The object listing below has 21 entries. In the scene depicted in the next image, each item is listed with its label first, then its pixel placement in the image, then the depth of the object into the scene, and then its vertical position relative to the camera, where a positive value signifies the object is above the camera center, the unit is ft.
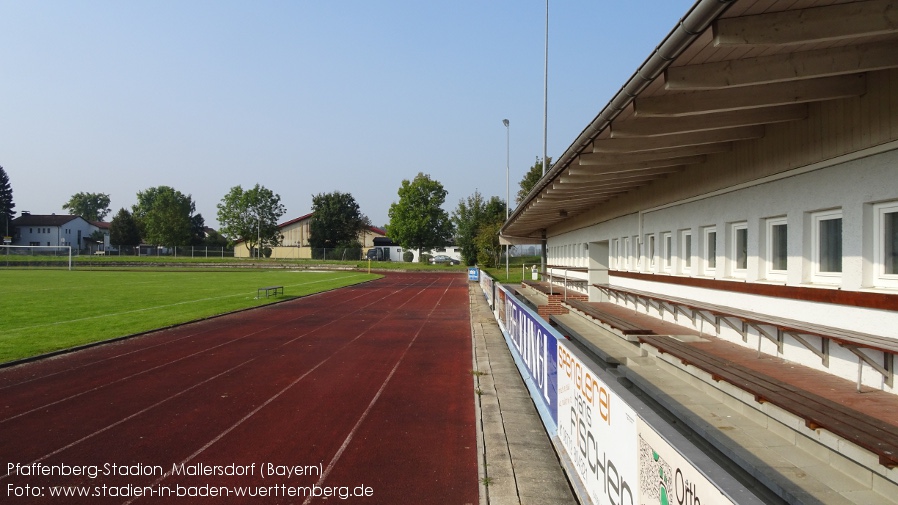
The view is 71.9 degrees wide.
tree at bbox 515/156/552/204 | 219.53 +27.93
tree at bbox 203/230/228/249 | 378.94 +8.28
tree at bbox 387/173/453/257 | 291.17 +18.69
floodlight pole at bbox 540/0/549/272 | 86.49 +21.18
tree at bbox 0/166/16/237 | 351.46 +31.20
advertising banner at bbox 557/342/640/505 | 11.36 -3.96
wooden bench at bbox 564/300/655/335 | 34.40 -4.31
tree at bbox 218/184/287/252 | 325.62 +19.22
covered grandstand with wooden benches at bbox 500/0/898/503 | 14.94 +1.18
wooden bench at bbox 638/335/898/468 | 14.01 -4.16
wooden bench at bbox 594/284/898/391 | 18.15 -2.72
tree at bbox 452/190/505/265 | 249.96 +14.30
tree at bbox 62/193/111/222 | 528.22 +40.77
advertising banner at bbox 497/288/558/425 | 21.56 -4.14
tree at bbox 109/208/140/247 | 357.82 +13.28
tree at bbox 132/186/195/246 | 326.85 +15.92
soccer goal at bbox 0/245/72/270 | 228.63 -2.77
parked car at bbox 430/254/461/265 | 300.85 -2.77
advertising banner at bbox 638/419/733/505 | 7.97 -3.17
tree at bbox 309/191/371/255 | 319.27 +16.55
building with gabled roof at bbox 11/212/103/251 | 350.02 +12.93
